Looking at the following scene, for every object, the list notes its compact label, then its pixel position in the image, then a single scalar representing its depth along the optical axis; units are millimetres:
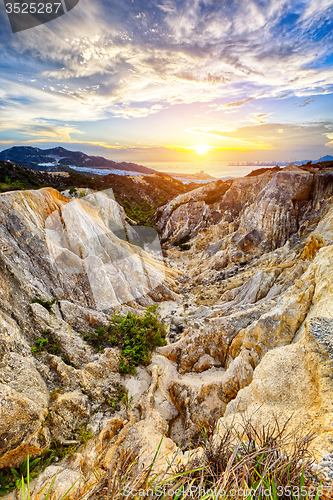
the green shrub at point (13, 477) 5105
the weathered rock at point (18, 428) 5621
